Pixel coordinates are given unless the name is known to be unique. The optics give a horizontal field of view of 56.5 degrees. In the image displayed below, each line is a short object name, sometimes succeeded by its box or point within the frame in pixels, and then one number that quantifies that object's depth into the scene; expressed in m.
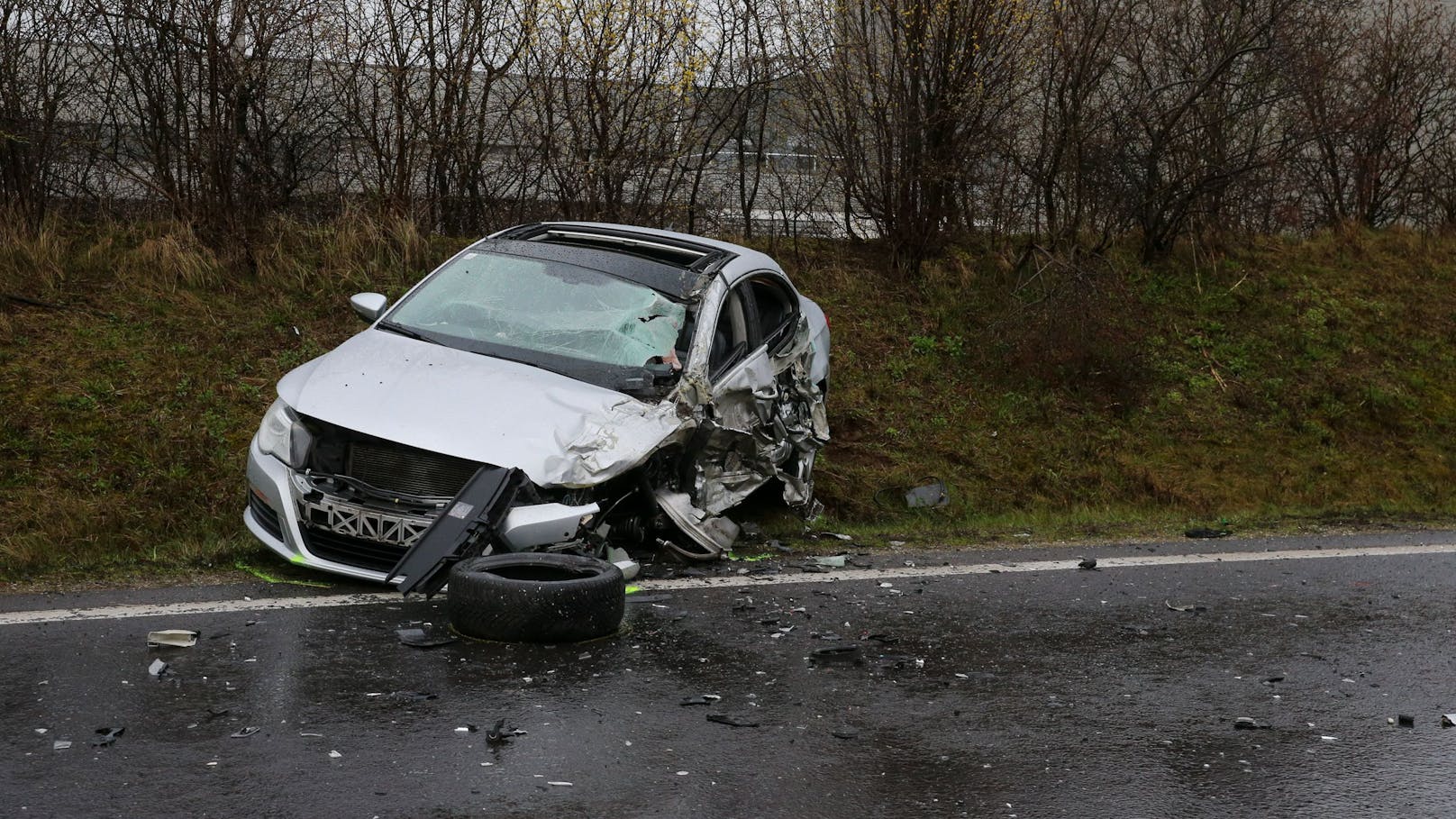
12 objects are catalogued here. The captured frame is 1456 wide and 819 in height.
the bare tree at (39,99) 10.38
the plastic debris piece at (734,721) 4.50
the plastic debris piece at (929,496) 9.52
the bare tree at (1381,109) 14.95
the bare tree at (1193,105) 12.98
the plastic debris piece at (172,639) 5.11
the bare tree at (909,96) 12.05
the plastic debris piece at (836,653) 5.32
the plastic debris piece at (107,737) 4.06
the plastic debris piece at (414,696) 4.59
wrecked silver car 6.00
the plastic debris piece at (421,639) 5.23
